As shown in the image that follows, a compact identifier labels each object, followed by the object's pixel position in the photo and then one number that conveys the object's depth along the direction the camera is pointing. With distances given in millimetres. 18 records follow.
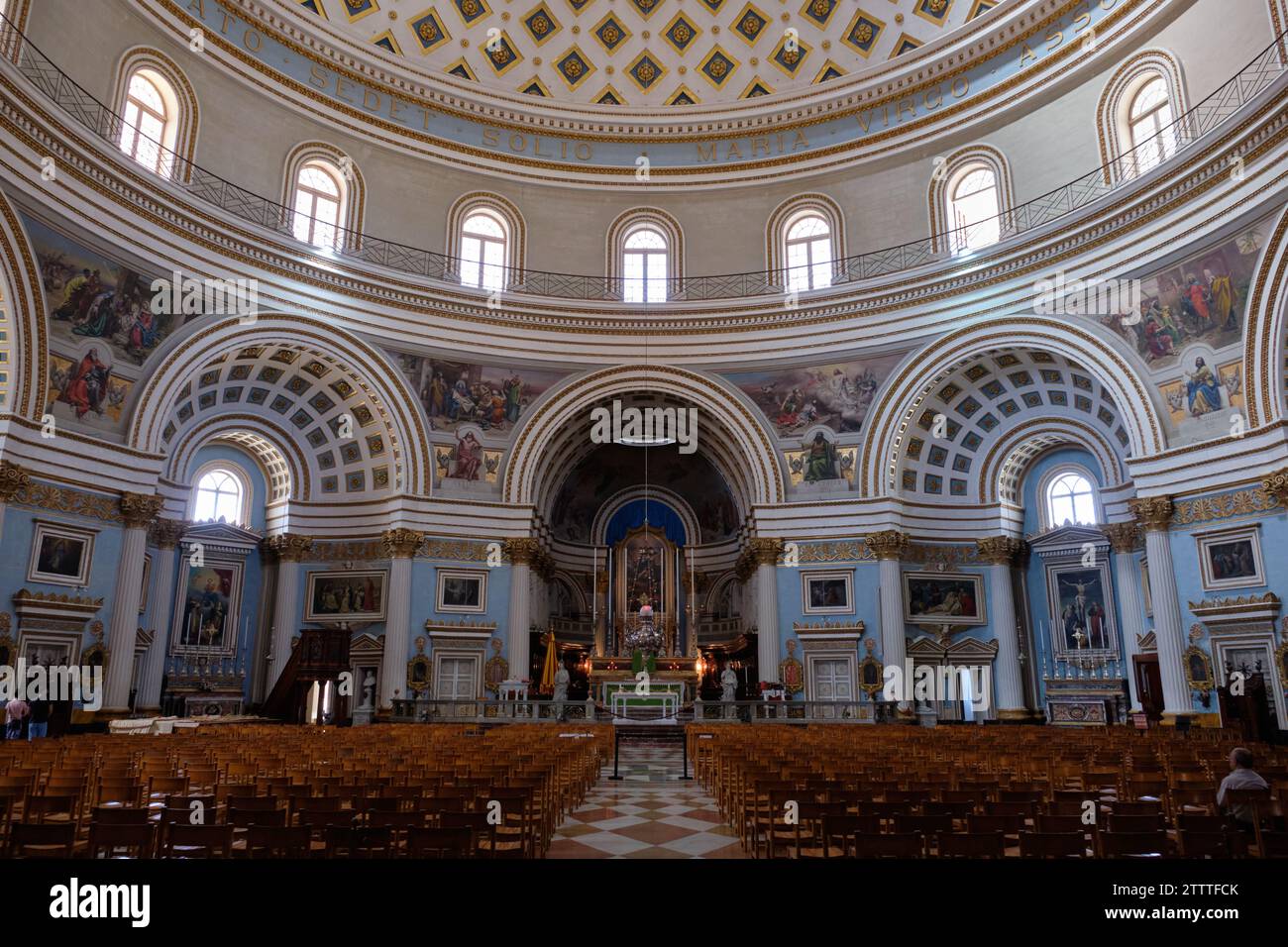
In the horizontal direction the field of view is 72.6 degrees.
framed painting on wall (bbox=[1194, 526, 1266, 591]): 19250
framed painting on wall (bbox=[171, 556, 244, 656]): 26750
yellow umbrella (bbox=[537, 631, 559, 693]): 31953
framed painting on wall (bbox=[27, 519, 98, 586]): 18969
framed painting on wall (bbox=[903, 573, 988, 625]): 27219
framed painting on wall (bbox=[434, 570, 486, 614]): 27109
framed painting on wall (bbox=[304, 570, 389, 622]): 27047
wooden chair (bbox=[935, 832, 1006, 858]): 5258
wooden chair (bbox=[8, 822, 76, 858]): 5500
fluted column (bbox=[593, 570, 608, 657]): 35781
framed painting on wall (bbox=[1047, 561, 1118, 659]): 26781
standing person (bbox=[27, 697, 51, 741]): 17828
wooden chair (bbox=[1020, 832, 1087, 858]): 5367
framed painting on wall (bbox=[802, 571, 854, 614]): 27064
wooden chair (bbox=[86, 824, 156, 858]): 5570
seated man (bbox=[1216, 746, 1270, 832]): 6941
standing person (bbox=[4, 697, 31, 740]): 16469
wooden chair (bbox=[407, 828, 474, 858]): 5355
